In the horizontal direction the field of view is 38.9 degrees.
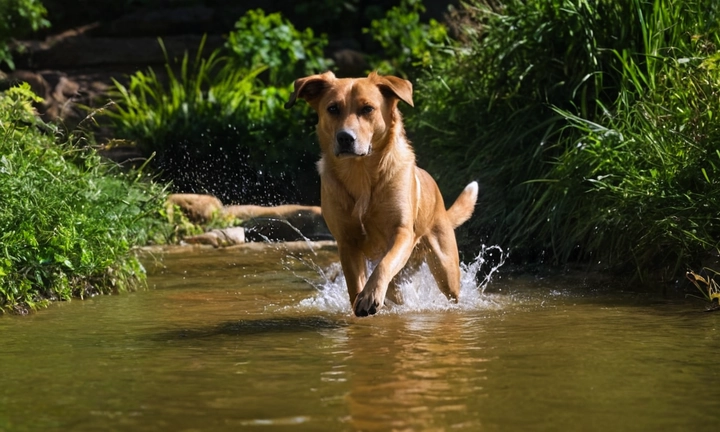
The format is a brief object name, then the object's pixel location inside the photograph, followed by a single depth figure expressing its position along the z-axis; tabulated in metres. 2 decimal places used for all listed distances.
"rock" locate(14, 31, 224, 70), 16.91
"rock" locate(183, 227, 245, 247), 10.05
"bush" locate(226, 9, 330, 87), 14.38
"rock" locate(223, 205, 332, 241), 10.77
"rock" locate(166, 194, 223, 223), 10.58
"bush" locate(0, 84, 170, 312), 6.21
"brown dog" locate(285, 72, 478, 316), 5.95
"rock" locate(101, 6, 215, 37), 17.77
